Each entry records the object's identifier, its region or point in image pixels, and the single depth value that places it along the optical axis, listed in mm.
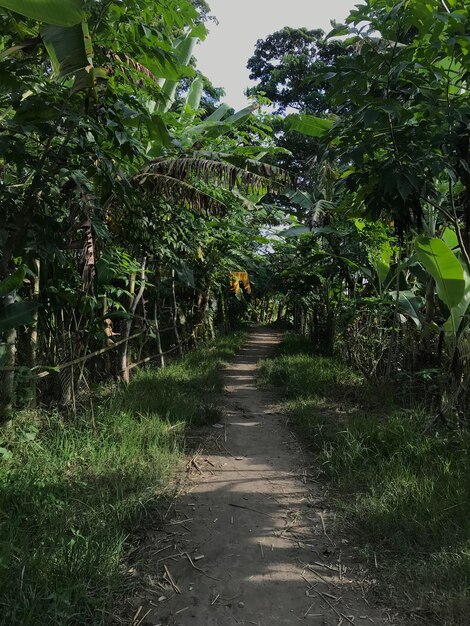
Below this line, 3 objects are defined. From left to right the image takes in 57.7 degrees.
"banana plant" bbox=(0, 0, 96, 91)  2760
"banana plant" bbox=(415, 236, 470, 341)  4309
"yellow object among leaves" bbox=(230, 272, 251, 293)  12430
